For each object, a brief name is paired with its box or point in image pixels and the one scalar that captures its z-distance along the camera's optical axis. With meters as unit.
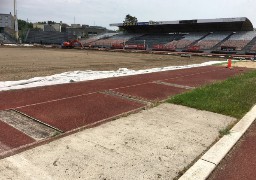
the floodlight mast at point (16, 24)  59.50
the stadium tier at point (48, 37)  62.04
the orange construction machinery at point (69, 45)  44.11
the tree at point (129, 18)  89.90
